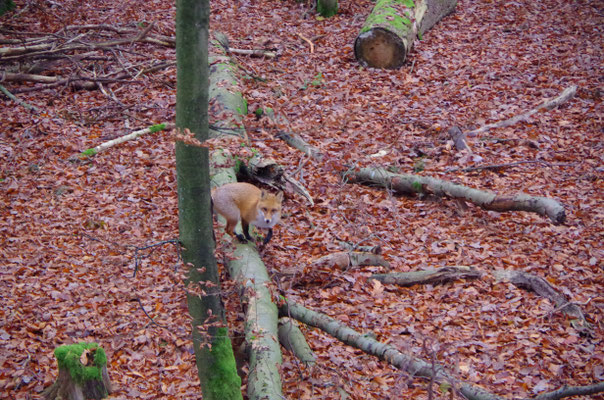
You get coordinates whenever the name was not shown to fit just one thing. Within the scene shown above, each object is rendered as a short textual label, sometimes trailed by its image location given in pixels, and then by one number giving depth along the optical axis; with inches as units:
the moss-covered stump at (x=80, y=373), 366.9
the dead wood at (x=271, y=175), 674.2
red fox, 550.9
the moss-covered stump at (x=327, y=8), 1241.4
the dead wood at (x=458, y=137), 791.1
